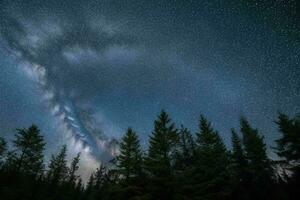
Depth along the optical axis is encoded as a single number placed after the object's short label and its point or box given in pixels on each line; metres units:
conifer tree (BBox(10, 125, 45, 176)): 37.53
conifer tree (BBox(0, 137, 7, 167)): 39.96
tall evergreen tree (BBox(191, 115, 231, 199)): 21.20
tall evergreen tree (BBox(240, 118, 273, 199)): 23.12
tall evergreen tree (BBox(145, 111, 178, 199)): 19.17
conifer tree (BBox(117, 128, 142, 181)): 26.17
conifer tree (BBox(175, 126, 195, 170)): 25.30
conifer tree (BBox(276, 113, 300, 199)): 26.82
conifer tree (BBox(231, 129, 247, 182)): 27.39
